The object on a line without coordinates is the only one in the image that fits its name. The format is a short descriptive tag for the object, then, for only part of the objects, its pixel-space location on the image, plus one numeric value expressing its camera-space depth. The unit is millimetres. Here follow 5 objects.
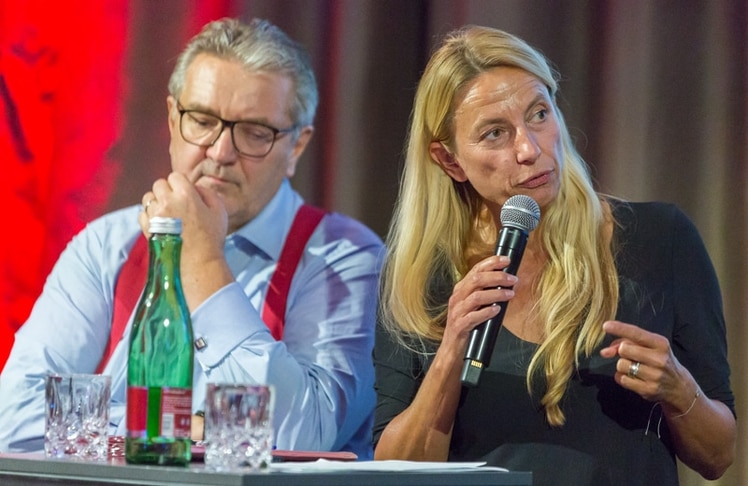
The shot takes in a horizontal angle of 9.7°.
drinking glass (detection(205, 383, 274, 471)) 4121
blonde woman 4639
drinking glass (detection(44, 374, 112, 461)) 4290
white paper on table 4139
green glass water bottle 4152
